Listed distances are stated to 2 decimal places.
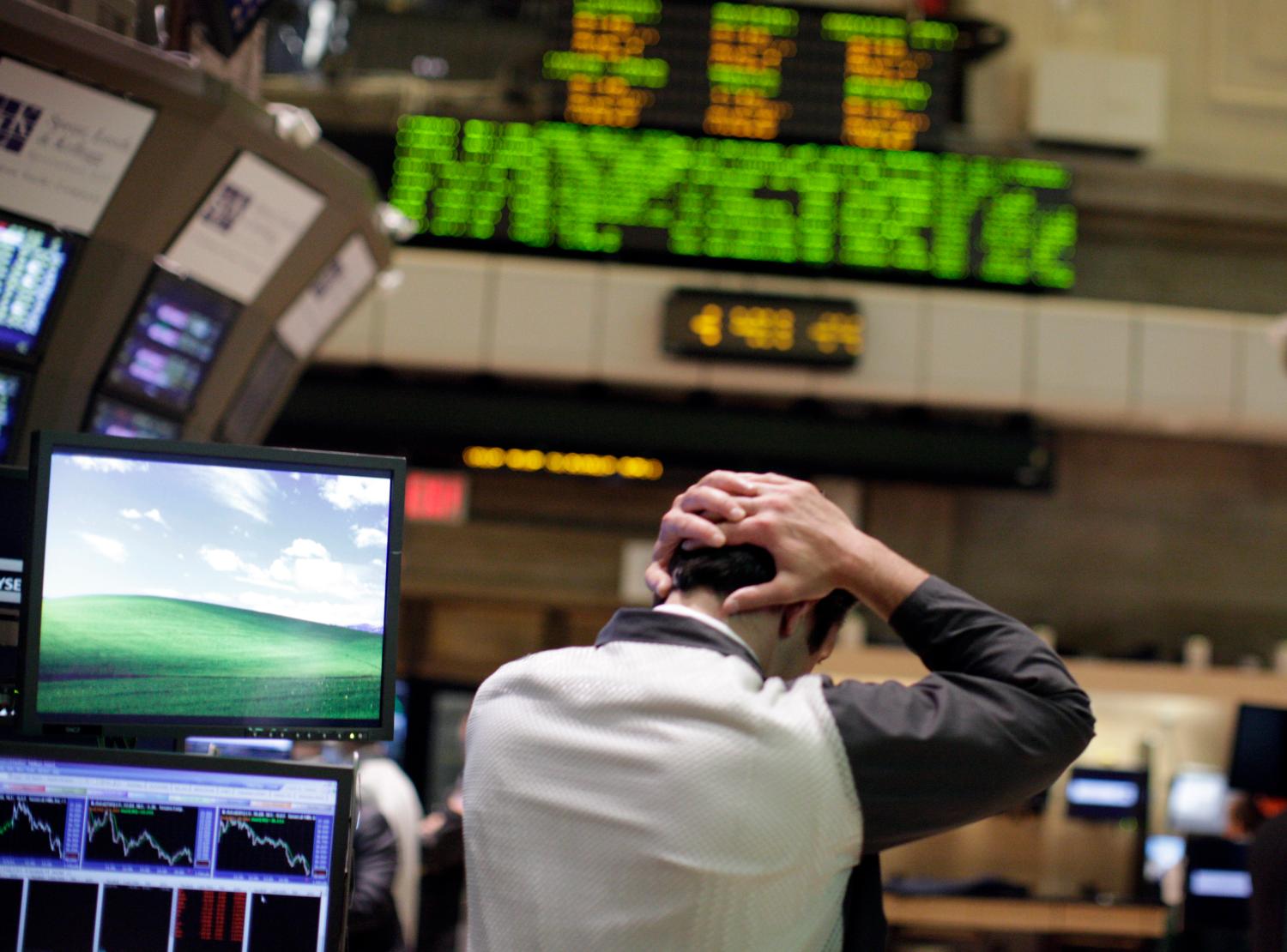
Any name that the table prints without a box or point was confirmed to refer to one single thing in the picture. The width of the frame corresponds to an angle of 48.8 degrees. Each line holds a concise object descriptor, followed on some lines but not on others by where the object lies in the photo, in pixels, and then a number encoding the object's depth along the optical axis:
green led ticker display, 6.23
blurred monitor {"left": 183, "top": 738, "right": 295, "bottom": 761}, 2.45
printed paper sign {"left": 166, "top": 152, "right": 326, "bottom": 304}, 3.07
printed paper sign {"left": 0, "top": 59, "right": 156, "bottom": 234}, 2.41
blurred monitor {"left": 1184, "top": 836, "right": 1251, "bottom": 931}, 6.21
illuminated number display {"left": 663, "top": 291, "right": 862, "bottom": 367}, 6.34
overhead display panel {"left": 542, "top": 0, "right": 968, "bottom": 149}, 6.23
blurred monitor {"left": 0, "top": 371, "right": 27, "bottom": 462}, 2.90
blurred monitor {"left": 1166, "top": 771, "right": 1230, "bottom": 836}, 6.81
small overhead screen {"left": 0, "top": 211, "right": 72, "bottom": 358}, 2.71
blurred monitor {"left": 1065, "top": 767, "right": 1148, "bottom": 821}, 6.76
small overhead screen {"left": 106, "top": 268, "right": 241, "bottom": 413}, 3.17
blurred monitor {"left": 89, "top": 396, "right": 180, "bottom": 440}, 3.18
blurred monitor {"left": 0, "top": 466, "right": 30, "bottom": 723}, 1.74
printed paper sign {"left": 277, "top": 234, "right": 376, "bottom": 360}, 3.76
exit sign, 6.83
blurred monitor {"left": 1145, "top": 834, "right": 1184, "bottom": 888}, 6.80
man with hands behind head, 1.36
